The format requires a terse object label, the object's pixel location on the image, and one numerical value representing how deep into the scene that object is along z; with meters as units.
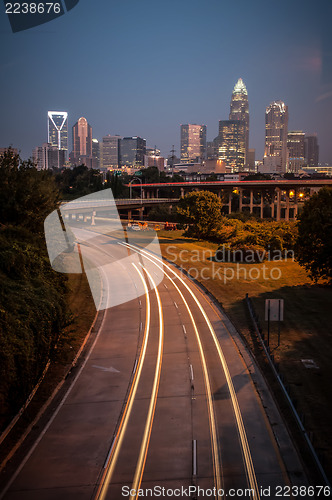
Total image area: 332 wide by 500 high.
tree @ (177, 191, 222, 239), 70.12
